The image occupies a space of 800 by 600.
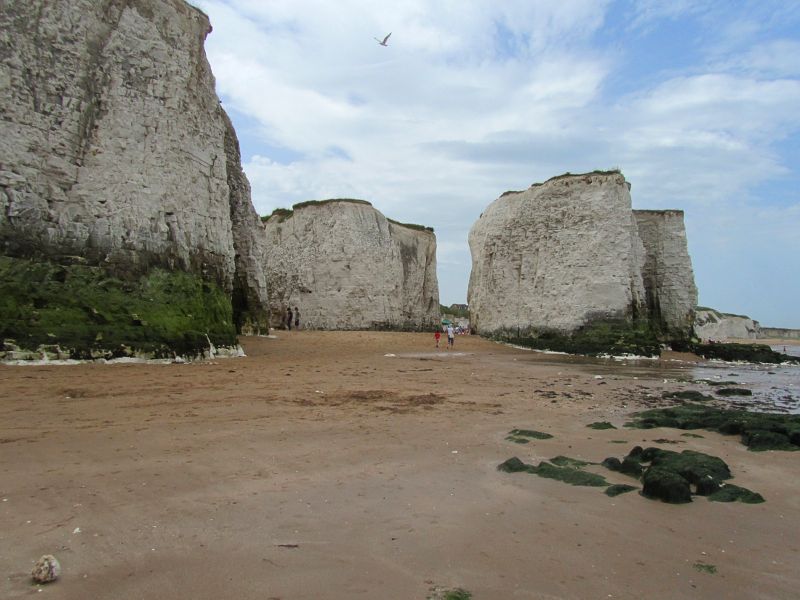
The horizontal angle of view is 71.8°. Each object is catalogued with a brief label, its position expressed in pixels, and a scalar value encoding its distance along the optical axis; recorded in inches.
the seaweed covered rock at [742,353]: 888.3
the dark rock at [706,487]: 163.3
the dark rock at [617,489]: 161.8
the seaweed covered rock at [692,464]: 172.7
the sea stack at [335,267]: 1443.2
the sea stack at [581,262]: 960.9
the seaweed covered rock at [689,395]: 386.6
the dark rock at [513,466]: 184.2
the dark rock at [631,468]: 182.7
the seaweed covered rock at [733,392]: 421.0
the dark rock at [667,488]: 155.2
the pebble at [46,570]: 96.7
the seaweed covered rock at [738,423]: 229.9
